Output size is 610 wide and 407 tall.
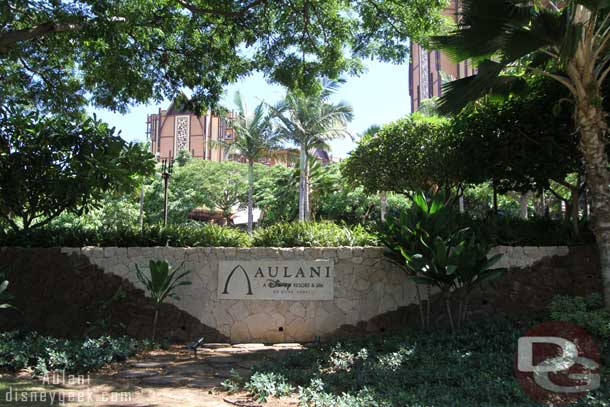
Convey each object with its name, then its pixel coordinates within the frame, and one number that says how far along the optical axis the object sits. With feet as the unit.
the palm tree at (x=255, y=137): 103.19
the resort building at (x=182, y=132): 229.66
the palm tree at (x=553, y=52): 23.89
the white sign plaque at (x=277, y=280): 30.30
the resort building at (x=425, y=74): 176.26
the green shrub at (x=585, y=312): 22.22
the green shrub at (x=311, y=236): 30.96
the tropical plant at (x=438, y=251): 24.16
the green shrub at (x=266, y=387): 17.60
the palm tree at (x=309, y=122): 93.35
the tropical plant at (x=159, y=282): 28.58
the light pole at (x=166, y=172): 67.29
